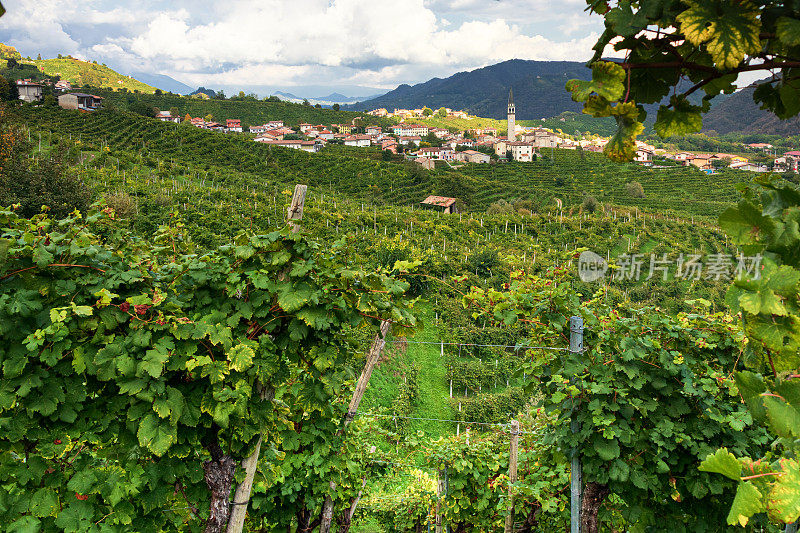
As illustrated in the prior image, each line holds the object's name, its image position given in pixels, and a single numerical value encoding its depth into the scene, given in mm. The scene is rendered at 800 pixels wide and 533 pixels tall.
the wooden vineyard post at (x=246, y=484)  2473
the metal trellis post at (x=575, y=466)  2678
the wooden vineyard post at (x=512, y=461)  3826
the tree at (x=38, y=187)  13859
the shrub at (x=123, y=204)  15001
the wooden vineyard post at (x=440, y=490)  4301
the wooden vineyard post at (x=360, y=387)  2961
